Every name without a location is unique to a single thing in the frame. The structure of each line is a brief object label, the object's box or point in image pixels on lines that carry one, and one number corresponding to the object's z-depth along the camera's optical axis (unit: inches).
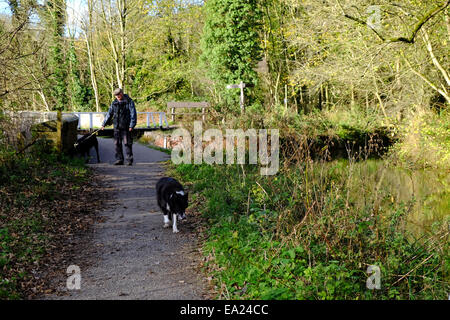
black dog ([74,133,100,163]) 539.8
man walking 453.7
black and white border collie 294.5
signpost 652.1
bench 924.3
